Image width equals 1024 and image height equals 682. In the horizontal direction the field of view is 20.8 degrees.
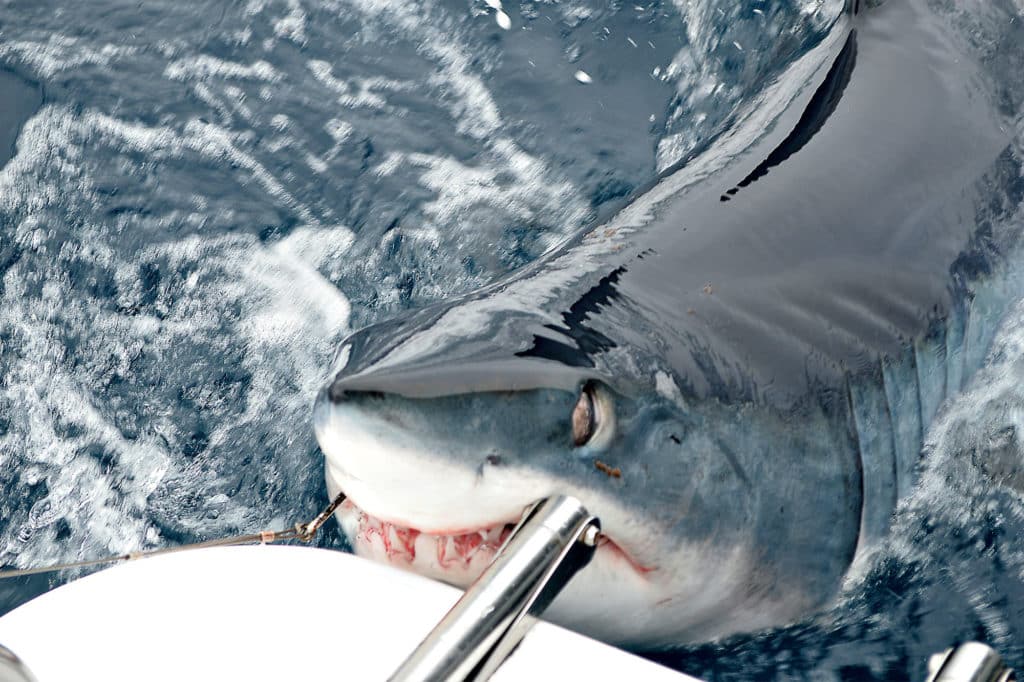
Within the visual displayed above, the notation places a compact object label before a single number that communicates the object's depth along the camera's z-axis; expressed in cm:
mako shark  203
